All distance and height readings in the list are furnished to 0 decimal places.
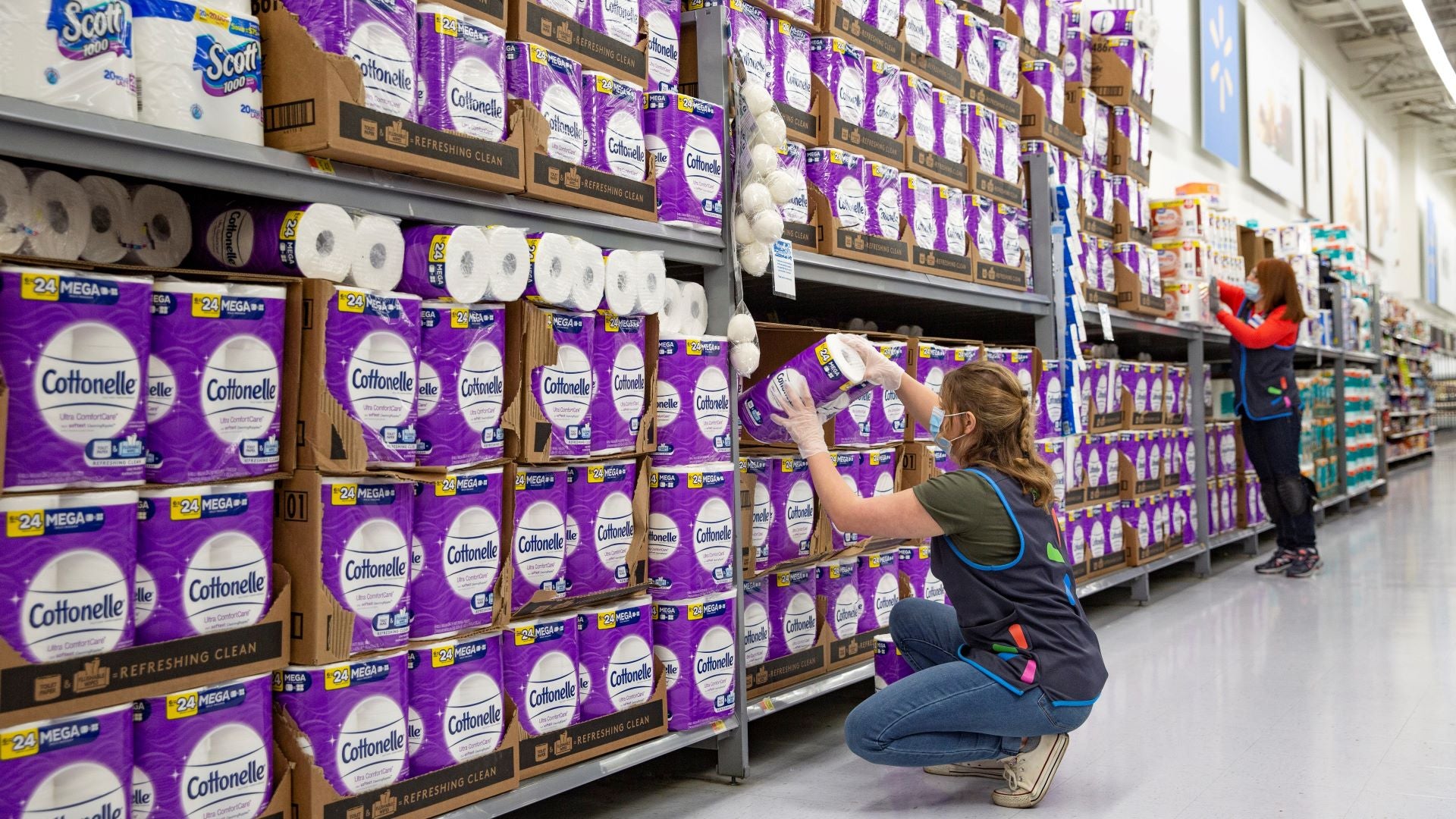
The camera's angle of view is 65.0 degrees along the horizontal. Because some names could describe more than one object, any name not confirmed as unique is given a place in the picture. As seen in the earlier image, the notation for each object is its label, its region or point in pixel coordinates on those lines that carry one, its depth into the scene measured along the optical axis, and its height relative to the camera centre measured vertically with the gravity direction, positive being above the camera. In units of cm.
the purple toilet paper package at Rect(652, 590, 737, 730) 257 -54
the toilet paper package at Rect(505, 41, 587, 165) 221 +66
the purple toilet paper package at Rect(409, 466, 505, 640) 199 -23
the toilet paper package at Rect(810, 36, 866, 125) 324 +99
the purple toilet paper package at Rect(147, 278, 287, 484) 163 +7
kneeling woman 251 -44
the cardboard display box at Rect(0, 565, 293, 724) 143 -33
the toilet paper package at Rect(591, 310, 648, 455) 235 +8
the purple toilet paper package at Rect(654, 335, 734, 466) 258 +4
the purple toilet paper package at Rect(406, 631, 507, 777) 197 -49
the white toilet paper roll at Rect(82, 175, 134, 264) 171 +33
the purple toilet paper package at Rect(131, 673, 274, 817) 158 -46
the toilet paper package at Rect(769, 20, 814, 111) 307 +96
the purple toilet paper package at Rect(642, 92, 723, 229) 259 +61
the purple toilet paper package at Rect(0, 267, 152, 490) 145 +8
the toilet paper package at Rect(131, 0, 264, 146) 163 +53
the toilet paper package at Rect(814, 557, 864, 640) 322 -51
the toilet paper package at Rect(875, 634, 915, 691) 297 -65
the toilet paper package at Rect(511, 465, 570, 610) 218 -21
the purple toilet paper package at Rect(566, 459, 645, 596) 232 -22
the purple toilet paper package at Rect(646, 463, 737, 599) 258 -25
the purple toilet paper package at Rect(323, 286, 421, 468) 181 +10
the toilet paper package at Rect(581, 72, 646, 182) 239 +63
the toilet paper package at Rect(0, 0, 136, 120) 145 +49
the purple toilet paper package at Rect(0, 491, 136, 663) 144 -18
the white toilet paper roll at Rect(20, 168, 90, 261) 160 +31
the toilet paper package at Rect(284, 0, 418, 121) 181 +63
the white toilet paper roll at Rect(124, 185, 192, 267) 180 +33
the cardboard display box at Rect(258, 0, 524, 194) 177 +50
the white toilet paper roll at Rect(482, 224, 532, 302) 207 +29
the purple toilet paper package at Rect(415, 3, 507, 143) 201 +63
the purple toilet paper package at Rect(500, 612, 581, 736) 217 -48
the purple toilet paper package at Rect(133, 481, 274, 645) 160 -19
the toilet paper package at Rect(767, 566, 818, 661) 305 -53
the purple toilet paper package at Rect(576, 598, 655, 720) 235 -50
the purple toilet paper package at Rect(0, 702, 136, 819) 142 -43
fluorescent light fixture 1098 +389
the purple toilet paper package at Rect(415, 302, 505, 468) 200 +7
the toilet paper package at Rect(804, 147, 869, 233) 319 +67
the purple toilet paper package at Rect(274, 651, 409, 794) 178 -46
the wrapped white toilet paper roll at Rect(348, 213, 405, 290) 189 +29
